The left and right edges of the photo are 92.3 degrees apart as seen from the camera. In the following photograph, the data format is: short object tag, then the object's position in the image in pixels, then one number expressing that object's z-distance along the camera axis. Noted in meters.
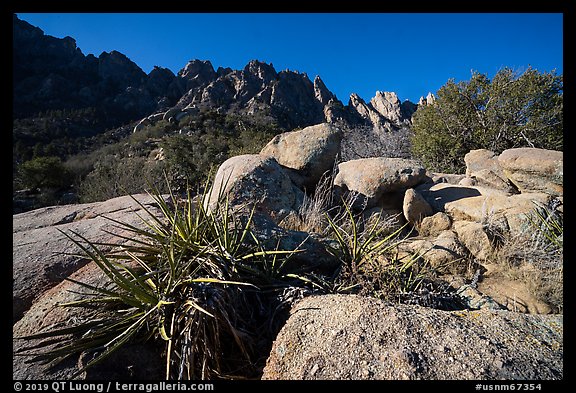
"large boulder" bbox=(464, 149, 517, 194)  5.40
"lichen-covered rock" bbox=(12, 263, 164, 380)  1.51
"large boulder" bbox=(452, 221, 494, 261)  3.47
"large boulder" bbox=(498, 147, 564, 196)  4.48
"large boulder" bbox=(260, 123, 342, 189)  5.35
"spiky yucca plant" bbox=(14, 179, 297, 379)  1.59
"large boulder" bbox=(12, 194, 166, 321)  2.09
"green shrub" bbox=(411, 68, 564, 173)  8.05
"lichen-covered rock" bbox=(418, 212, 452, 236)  4.31
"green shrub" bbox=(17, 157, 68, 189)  10.55
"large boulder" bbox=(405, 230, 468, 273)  3.13
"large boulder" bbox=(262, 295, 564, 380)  1.41
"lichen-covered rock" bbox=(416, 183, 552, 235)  3.89
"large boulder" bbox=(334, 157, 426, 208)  4.97
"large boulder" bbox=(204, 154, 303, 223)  3.96
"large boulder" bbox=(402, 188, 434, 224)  4.57
